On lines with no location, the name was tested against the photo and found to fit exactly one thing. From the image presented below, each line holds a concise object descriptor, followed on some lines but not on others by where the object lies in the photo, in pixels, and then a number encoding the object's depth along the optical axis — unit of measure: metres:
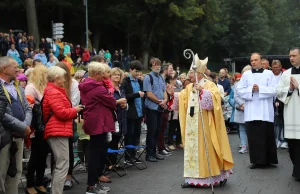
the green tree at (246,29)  53.03
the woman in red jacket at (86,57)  27.80
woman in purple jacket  7.09
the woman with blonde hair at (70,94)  7.32
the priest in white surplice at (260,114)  9.53
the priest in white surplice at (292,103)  8.38
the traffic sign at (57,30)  25.21
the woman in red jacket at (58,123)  6.47
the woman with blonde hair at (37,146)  7.18
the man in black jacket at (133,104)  9.59
